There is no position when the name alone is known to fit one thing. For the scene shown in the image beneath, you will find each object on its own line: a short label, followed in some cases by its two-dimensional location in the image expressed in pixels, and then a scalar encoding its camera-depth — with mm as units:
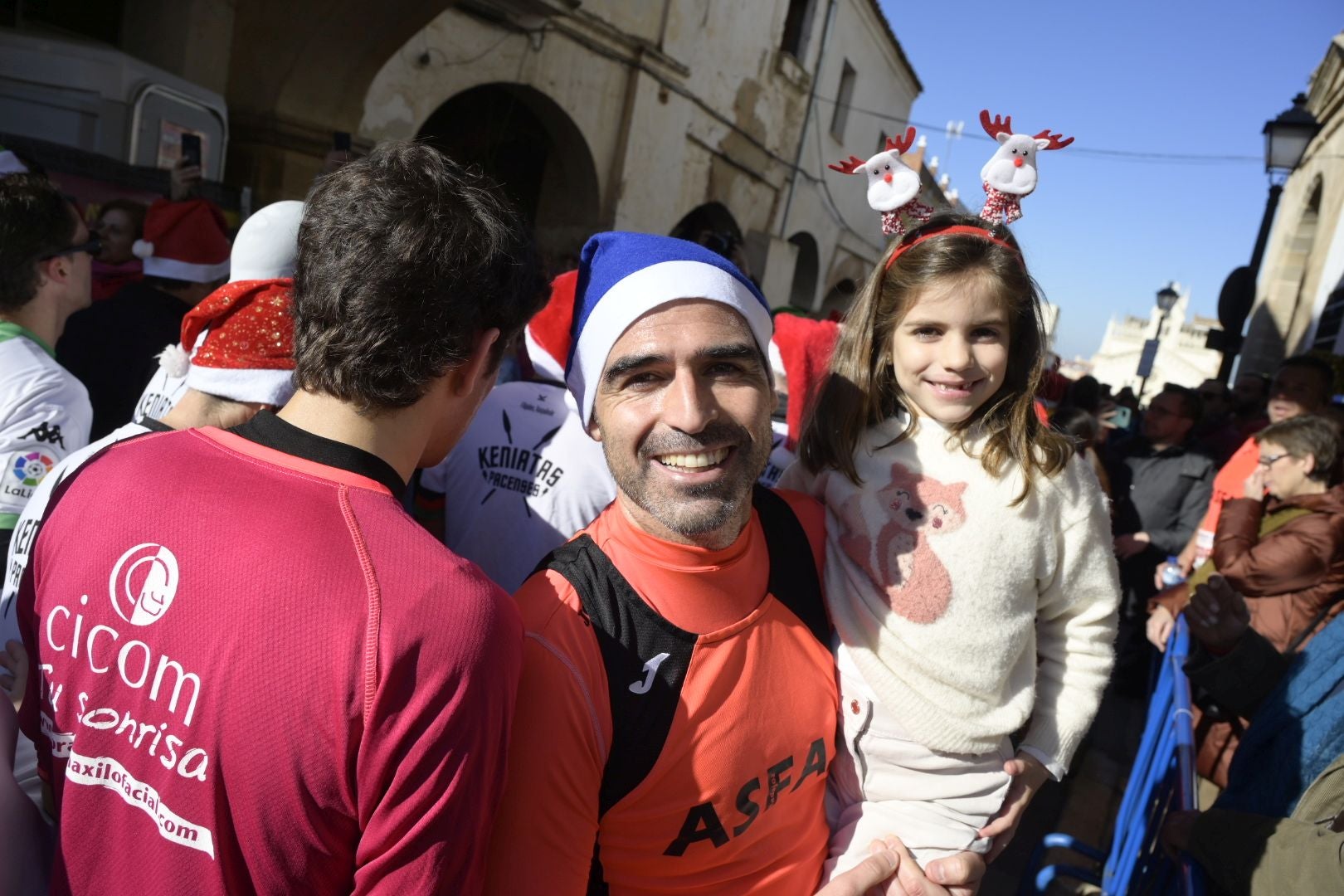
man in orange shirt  1261
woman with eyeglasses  3023
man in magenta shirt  964
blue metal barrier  2213
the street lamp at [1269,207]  7230
